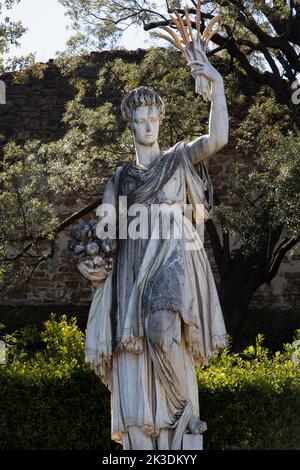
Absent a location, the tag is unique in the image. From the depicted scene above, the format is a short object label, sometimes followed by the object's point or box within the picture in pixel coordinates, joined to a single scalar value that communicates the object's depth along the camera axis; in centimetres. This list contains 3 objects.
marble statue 979
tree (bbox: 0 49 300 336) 1907
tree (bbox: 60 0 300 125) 2025
